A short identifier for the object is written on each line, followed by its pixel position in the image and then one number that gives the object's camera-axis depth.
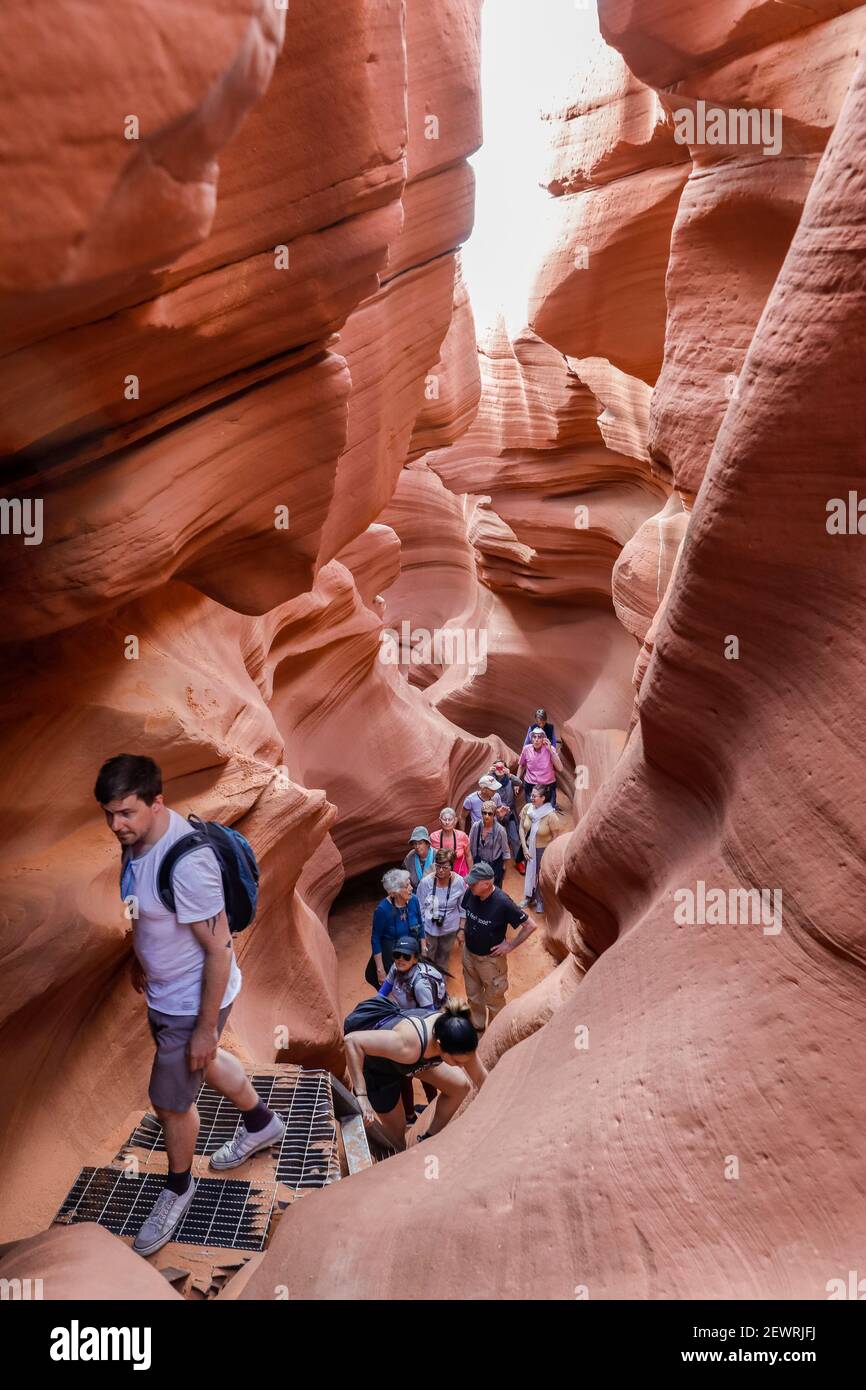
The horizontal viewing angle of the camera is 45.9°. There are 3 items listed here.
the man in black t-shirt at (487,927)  6.70
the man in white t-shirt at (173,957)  3.37
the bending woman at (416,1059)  4.63
